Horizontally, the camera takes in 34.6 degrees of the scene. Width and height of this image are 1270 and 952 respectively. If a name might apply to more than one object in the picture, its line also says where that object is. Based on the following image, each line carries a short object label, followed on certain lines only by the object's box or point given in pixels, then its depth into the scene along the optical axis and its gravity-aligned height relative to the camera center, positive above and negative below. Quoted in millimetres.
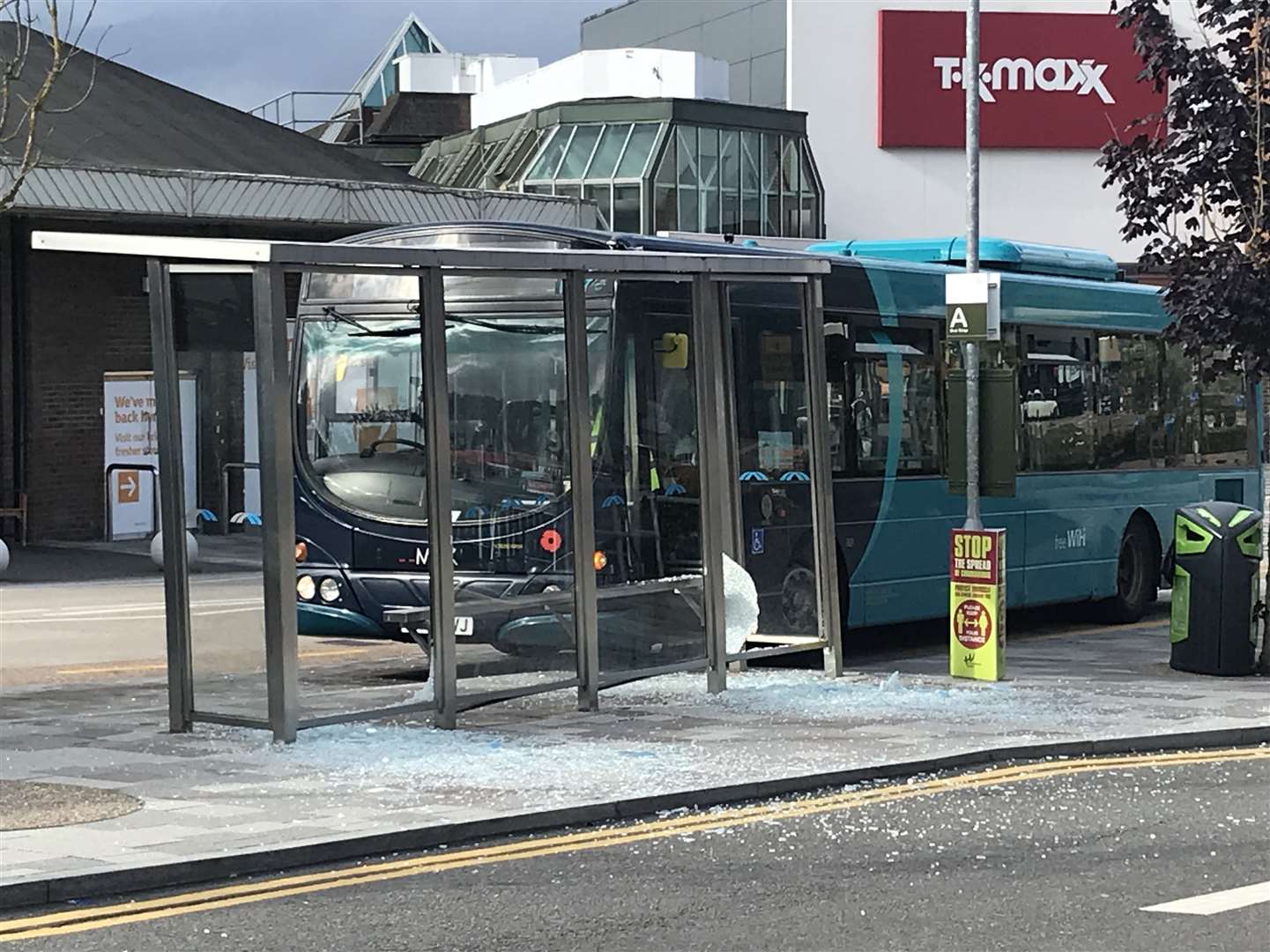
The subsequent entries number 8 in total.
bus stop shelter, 10305 -17
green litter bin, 14547 -1403
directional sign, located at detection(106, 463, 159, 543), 29609 -894
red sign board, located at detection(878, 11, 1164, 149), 55594 +8840
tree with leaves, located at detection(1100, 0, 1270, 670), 14852 +1680
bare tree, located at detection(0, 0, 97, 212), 9117 +1616
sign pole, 14086 +1191
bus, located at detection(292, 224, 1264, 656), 12398 -232
